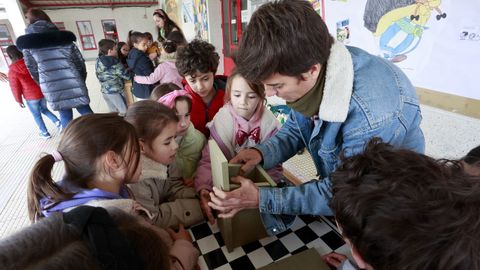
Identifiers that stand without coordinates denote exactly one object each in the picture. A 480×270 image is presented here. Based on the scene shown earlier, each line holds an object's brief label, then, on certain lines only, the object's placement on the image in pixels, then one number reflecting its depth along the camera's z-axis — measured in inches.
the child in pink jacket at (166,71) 101.0
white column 230.7
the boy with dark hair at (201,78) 59.3
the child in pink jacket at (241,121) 47.8
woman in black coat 91.9
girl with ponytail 26.2
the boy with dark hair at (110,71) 118.8
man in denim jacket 26.5
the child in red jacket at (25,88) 115.5
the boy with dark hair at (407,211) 14.1
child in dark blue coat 109.0
